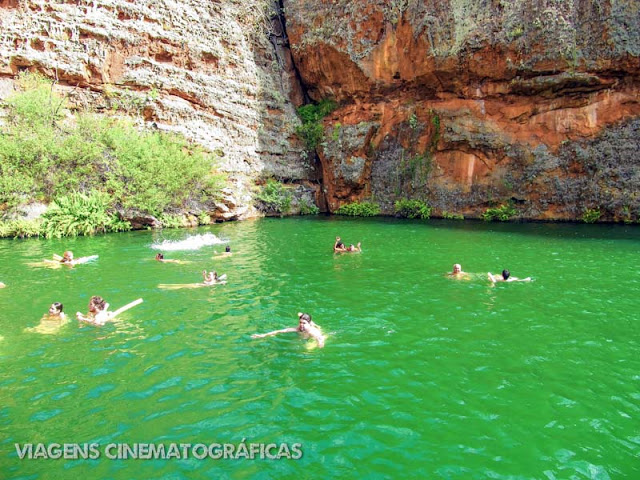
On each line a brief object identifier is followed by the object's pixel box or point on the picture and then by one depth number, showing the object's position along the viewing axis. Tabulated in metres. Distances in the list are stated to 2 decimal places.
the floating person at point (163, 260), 15.75
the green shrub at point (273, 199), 36.41
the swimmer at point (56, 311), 9.13
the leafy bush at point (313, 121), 39.69
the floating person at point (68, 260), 15.46
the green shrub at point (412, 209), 33.59
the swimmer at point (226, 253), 17.34
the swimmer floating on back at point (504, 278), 12.30
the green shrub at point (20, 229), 22.80
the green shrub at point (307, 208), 38.50
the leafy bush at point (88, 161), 23.52
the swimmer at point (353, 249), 17.72
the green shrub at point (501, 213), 30.42
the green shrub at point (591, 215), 27.25
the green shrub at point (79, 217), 23.66
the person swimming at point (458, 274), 12.94
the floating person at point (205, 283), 12.23
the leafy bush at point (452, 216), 32.28
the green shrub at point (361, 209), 36.53
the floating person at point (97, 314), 9.00
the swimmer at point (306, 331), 8.08
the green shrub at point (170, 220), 28.02
